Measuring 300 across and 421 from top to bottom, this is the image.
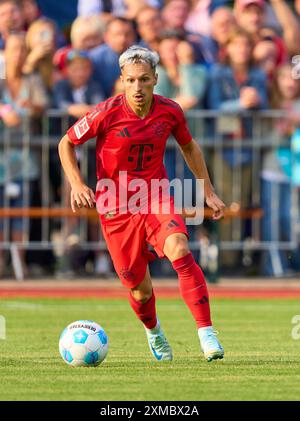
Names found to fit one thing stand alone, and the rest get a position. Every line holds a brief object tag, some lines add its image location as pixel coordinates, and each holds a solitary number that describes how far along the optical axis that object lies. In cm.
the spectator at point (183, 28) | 1728
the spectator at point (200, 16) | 1778
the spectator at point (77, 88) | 1691
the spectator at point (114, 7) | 1748
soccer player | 873
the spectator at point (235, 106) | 1734
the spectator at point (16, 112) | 1691
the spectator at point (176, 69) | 1694
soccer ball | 841
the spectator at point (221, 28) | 1742
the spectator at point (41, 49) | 1681
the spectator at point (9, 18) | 1695
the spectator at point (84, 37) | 1719
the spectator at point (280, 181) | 1819
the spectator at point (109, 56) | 1692
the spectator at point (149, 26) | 1706
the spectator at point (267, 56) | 1755
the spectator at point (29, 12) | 1731
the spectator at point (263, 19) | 1777
